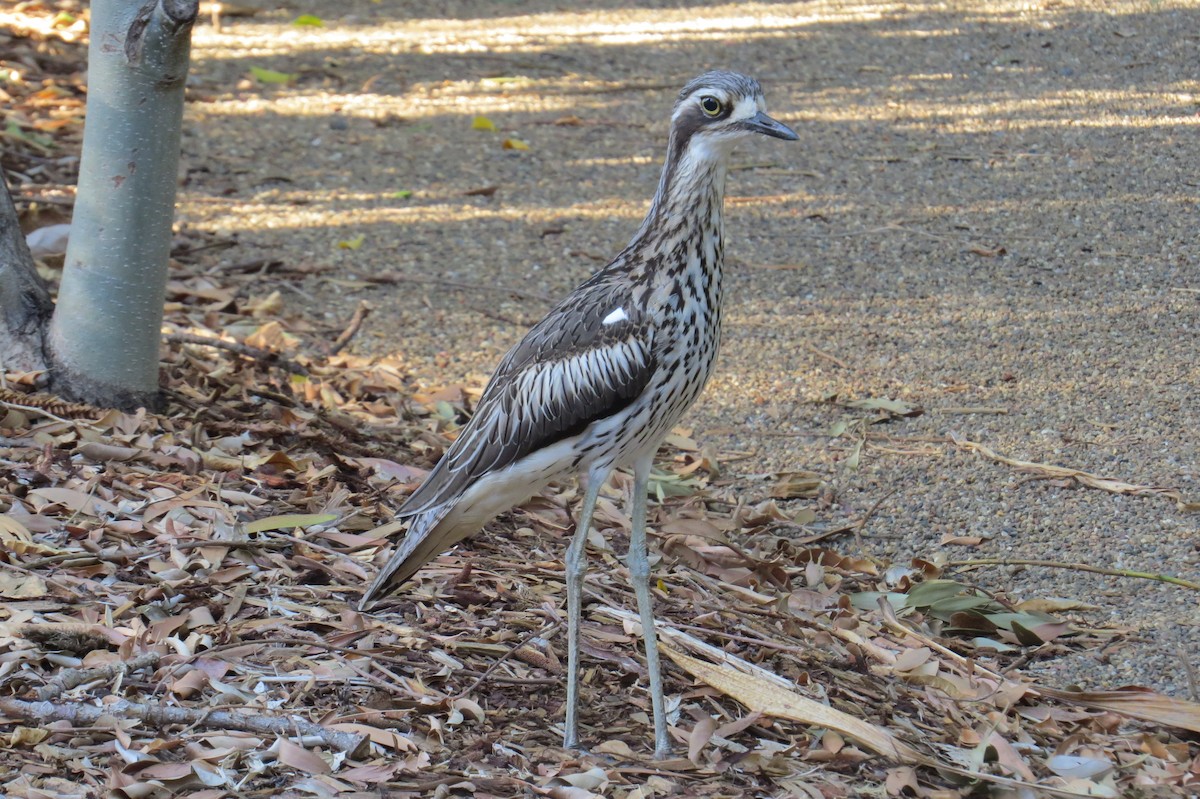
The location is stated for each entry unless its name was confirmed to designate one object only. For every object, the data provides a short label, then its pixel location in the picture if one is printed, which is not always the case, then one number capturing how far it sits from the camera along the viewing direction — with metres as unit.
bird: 7.13
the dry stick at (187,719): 6.51
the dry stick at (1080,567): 8.68
